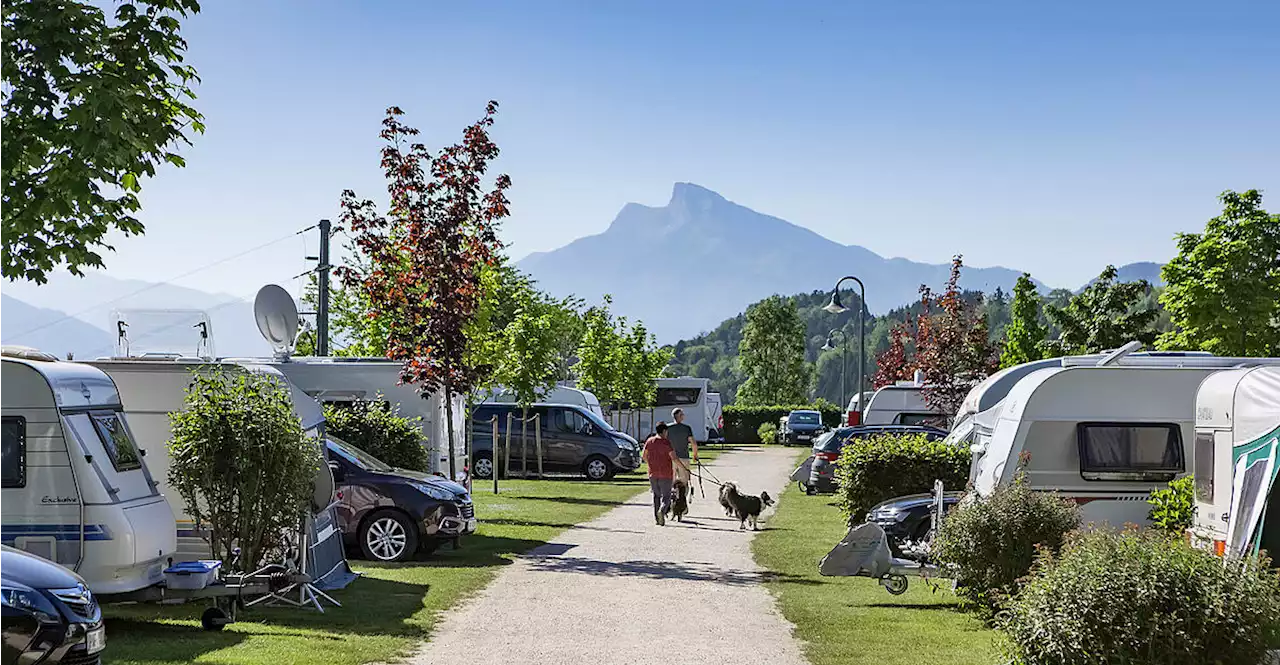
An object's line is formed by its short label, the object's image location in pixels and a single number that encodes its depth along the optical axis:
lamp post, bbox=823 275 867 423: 35.73
